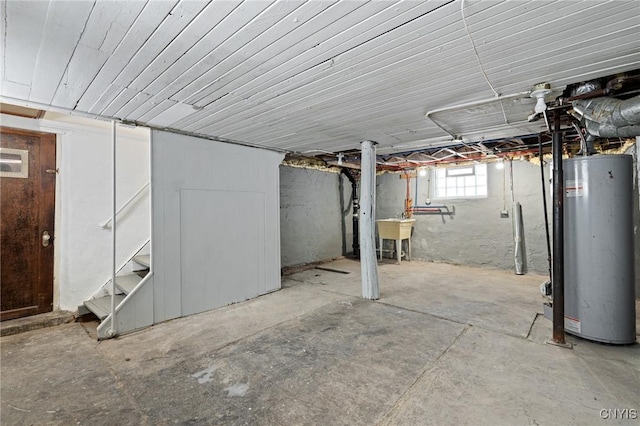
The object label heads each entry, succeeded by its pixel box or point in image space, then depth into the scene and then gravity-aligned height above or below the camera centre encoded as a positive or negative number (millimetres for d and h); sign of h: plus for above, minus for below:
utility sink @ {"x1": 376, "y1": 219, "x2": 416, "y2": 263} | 6363 -307
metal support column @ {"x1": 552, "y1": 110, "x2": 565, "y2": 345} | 2555 -189
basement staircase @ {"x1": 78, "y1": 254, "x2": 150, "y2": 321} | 3080 -766
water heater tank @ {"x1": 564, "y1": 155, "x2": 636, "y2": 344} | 2498 -309
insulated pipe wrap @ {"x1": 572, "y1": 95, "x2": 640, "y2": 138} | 2027 +741
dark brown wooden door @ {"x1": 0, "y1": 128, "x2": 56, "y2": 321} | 2990 -15
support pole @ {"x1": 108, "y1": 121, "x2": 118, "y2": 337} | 2801 -231
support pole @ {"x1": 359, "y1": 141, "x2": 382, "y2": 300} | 4020 -93
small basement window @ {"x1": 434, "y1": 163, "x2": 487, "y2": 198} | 6027 +744
